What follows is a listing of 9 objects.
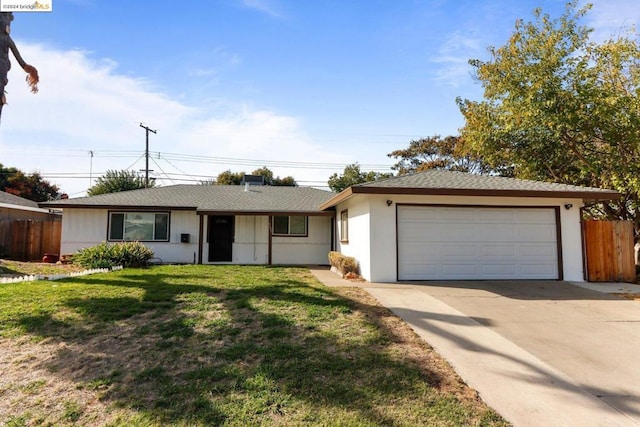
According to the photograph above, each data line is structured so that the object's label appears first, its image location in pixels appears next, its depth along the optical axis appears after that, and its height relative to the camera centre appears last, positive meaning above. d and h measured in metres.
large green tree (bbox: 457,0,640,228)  11.59 +4.51
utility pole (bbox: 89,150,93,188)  33.86 +6.27
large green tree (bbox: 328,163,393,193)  36.78 +6.38
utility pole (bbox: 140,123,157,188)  28.77 +6.54
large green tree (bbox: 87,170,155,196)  27.12 +4.35
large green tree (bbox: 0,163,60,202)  31.84 +4.91
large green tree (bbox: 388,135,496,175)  29.23 +6.85
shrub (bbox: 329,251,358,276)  10.64 -0.69
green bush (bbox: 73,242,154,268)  11.32 -0.47
